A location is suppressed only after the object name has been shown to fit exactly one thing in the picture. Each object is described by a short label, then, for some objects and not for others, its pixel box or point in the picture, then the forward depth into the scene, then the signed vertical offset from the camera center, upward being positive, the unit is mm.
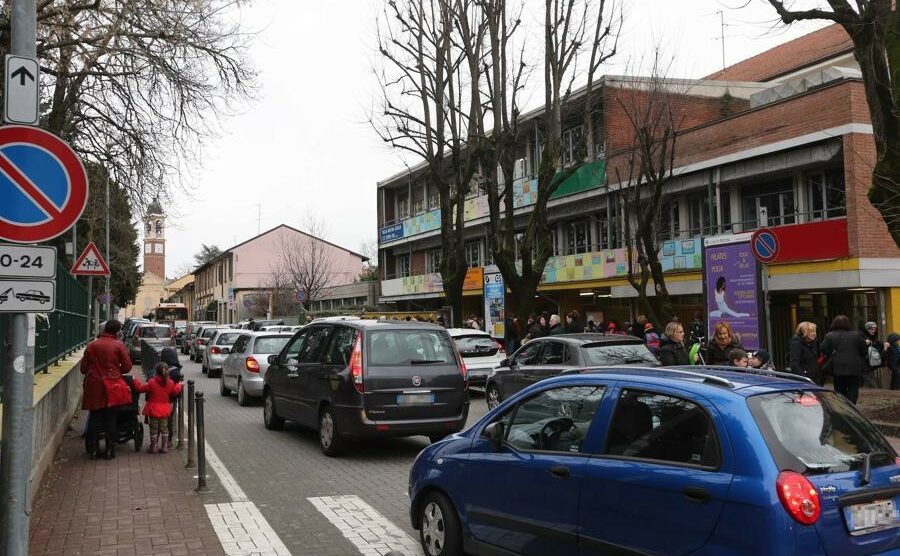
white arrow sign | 4887 +1514
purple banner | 14664 +431
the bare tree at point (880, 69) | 11617 +3693
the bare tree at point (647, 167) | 20969 +4512
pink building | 67188 +5401
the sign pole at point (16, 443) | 4688 -704
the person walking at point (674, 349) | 9906 -465
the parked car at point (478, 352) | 16938 -769
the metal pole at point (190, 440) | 9375 -1408
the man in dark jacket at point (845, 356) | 11469 -706
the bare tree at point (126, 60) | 13930 +5087
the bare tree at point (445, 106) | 22422 +6622
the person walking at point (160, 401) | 10305 -1010
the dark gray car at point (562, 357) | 11930 -662
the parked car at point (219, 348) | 23478 -730
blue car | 3639 -841
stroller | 10314 -1301
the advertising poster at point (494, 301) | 23062 +493
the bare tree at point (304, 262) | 57062 +5263
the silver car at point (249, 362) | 15922 -826
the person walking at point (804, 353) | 11164 -637
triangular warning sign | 16156 +1352
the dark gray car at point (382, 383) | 9625 -807
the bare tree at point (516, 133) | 21062 +5297
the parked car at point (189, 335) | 36959 -517
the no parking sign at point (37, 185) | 4695 +892
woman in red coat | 9672 -701
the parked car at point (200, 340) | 30819 -651
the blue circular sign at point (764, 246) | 11961 +1002
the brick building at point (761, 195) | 19062 +3696
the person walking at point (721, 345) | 9680 -419
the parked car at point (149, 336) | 29578 -421
